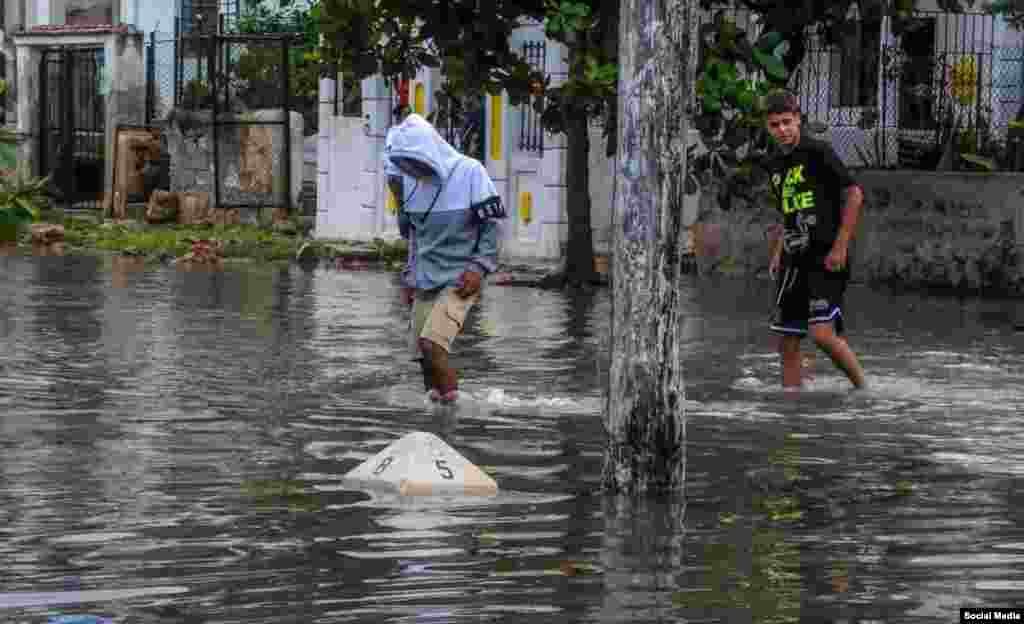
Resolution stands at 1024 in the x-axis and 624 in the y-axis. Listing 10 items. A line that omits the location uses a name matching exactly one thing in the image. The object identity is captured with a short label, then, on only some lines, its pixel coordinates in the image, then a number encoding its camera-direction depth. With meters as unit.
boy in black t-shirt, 12.38
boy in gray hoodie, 11.99
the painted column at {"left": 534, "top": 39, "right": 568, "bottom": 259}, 25.61
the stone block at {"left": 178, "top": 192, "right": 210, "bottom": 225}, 32.91
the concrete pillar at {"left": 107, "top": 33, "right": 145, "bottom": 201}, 35.12
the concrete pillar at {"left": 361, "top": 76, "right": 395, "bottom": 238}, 28.94
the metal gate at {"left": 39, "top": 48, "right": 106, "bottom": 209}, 35.91
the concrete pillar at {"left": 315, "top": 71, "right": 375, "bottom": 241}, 29.48
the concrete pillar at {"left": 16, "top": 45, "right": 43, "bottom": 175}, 36.59
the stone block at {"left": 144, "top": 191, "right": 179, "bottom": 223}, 33.03
